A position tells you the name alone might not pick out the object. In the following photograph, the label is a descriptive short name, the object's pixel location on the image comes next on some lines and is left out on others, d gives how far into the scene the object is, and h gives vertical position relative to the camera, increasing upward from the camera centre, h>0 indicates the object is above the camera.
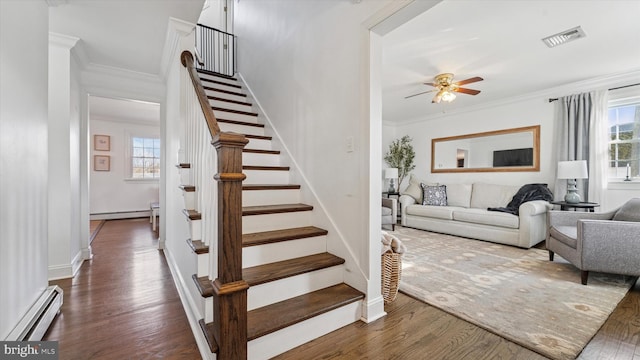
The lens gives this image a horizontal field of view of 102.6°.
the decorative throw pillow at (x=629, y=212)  2.60 -0.33
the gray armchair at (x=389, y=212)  4.70 -0.61
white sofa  3.70 -0.60
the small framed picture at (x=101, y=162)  5.95 +0.36
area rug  1.65 -0.98
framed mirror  4.55 +0.56
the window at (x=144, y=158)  6.39 +0.52
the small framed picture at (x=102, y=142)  5.90 +0.82
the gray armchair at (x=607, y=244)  2.23 -0.59
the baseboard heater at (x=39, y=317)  1.43 -0.87
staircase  1.44 -0.62
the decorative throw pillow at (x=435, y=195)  5.09 -0.32
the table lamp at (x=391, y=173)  5.83 +0.14
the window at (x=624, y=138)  3.64 +0.62
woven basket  1.97 -0.73
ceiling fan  3.62 +1.33
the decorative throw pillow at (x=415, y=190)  5.42 -0.24
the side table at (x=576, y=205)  3.44 -0.35
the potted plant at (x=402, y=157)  6.36 +0.56
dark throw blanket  4.06 -0.26
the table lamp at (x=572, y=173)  3.54 +0.10
